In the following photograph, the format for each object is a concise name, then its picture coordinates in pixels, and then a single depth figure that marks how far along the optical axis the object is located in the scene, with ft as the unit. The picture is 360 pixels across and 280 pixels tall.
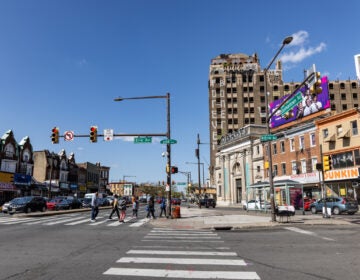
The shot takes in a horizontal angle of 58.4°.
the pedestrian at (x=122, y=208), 67.67
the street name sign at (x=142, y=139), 74.59
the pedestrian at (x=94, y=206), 67.47
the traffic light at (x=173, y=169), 72.33
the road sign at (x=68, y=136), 72.59
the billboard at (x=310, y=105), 149.95
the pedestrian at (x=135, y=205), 81.15
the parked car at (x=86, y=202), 147.64
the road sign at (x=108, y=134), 72.80
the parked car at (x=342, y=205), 89.81
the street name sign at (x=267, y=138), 61.31
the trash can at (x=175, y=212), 74.73
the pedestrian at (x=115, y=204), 71.75
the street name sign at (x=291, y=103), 54.39
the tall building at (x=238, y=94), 310.65
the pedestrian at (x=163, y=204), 80.48
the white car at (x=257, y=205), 99.13
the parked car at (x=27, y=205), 93.09
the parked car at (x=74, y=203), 125.79
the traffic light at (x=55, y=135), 72.21
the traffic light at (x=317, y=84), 45.98
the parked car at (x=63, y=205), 122.31
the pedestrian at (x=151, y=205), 74.59
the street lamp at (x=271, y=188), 61.46
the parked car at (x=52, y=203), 124.06
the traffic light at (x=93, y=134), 71.31
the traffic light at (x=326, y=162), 69.87
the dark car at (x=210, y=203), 167.02
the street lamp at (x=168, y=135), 71.46
